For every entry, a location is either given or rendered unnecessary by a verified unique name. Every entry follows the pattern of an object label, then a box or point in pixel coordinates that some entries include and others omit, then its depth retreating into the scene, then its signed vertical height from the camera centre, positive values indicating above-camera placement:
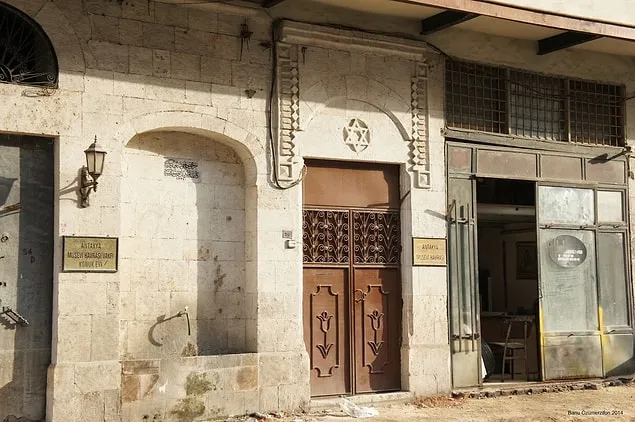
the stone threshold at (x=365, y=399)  10.46 -1.41
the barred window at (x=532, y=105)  12.04 +2.62
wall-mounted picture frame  16.00 +0.45
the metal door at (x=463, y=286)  11.65 -0.01
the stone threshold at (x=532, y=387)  11.59 -1.43
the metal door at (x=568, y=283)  12.46 +0.02
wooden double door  10.83 +0.12
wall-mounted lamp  8.98 +1.24
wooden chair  13.06 -0.95
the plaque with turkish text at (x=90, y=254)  9.04 +0.37
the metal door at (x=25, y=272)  8.87 +0.17
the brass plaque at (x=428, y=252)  11.34 +0.44
